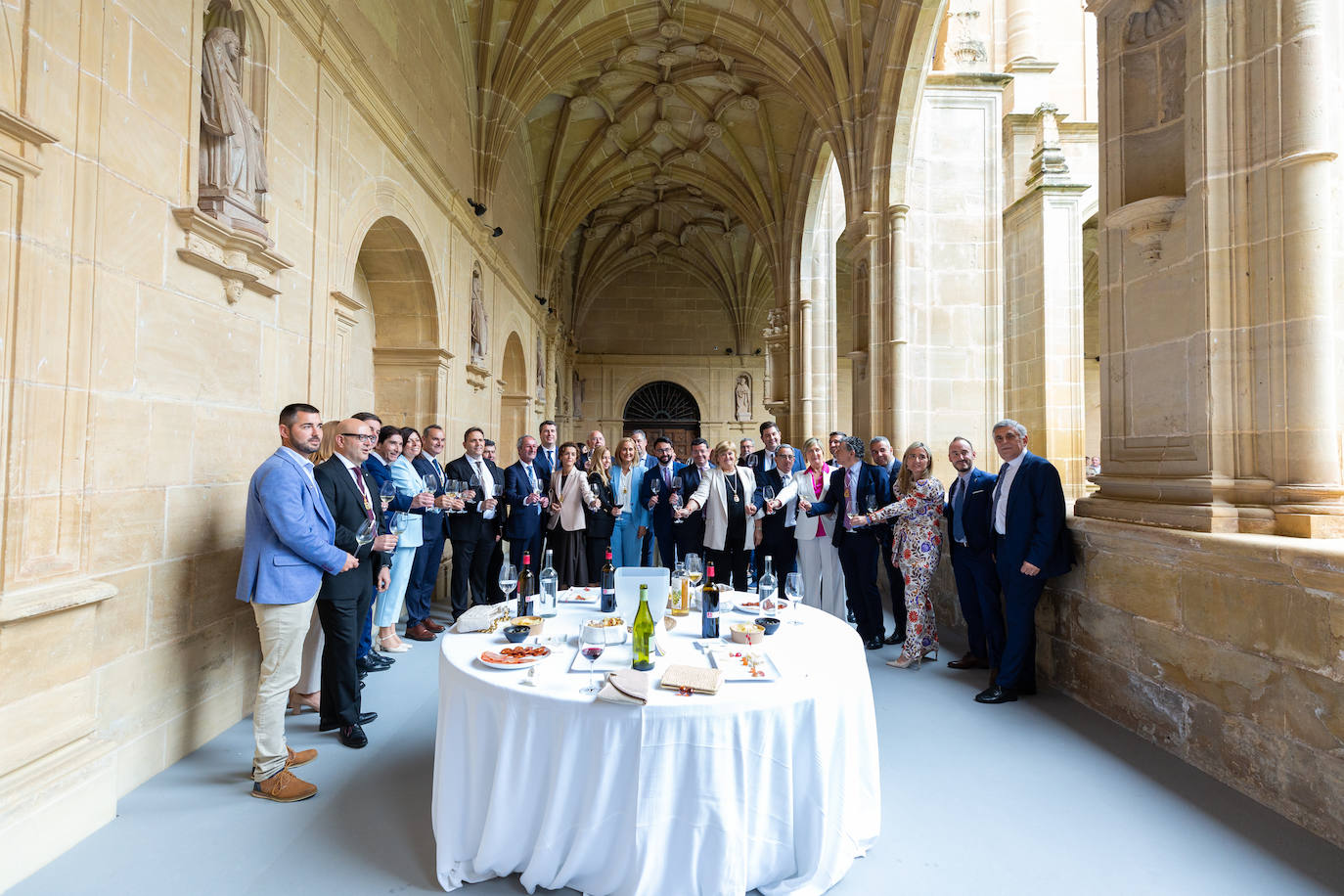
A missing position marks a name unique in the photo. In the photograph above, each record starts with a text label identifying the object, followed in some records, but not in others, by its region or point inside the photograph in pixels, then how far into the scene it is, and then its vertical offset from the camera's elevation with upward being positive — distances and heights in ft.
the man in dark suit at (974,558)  12.59 -1.73
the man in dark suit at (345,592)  9.70 -1.90
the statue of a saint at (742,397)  61.98 +6.92
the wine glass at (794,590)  8.86 -1.67
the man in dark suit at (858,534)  15.06 -1.54
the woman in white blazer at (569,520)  18.01 -1.48
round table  5.79 -2.96
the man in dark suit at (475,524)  17.19 -1.55
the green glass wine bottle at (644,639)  6.72 -1.83
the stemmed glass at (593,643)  6.89 -1.95
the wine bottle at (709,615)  7.91 -1.80
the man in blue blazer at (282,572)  8.38 -1.40
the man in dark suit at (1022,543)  10.94 -1.24
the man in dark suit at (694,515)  17.70 -1.25
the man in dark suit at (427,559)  15.92 -2.39
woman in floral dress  13.48 -1.46
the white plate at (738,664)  6.44 -2.05
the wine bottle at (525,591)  8.81 -1.72
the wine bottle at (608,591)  8.90 -1.70
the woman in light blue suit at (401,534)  14.15 -1.40
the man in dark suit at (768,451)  19.16 +0.54
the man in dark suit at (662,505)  18.51 -1.04
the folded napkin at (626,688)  5.77 -2.01
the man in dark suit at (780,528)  16.98 -1.58
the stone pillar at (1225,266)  8.39 +2.94
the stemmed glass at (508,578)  8.55 -1.48
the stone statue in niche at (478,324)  26.13 +5.89
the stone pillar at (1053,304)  25.40 +6.79
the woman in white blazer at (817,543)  16.22 -1.88
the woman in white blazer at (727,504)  17.03 -0.93
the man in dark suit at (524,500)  18.11 -0.90
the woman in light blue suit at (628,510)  18.69 -1.22
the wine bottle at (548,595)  8.93 -1.78
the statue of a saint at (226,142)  10.27 +5.34
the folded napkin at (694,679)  6.04 -2.01
